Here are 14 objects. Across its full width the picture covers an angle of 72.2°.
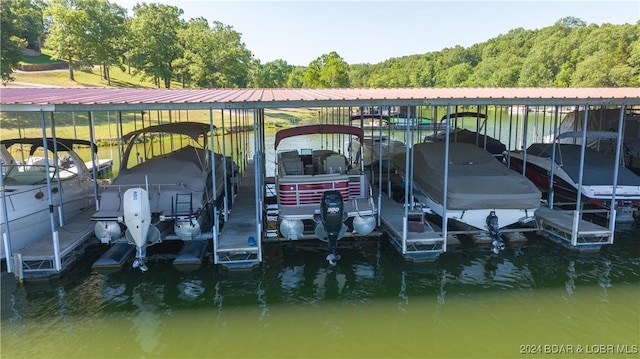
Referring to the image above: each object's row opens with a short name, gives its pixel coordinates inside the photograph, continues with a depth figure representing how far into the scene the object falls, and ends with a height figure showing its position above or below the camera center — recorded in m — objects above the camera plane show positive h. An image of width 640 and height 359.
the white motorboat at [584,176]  9.97 -1.79
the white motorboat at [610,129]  13.62 -0.96
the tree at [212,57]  43.53 +4.57
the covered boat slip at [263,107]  7.38 -0.08
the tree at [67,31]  38.31 +6.28
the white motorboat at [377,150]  14.06 -1.65
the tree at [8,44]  32.28 +4.38
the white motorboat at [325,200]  8.15 -1.95
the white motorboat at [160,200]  7.64 -1.85
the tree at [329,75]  59.56 +3.59
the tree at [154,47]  41.84 +5.42
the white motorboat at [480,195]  8.55 -1.82
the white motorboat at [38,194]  8.33 -1.87
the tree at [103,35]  39.56 +6.24
